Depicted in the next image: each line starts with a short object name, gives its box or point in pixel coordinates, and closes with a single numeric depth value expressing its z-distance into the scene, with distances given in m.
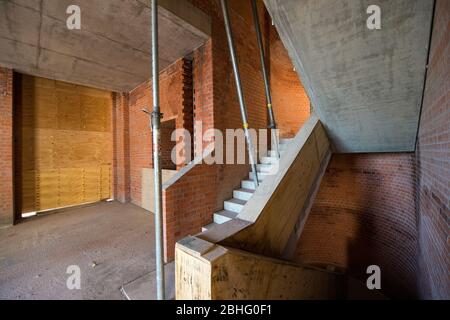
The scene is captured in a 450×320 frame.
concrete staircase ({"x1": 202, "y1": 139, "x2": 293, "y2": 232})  3.49
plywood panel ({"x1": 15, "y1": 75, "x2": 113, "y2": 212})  5.11
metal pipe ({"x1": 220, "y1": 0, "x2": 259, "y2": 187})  3.48
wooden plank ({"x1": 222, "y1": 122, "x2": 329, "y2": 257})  1.93
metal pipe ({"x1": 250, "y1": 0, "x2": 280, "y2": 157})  3.85
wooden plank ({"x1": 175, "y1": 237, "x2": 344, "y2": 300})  1.35
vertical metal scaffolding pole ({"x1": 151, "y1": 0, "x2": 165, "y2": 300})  1.83
